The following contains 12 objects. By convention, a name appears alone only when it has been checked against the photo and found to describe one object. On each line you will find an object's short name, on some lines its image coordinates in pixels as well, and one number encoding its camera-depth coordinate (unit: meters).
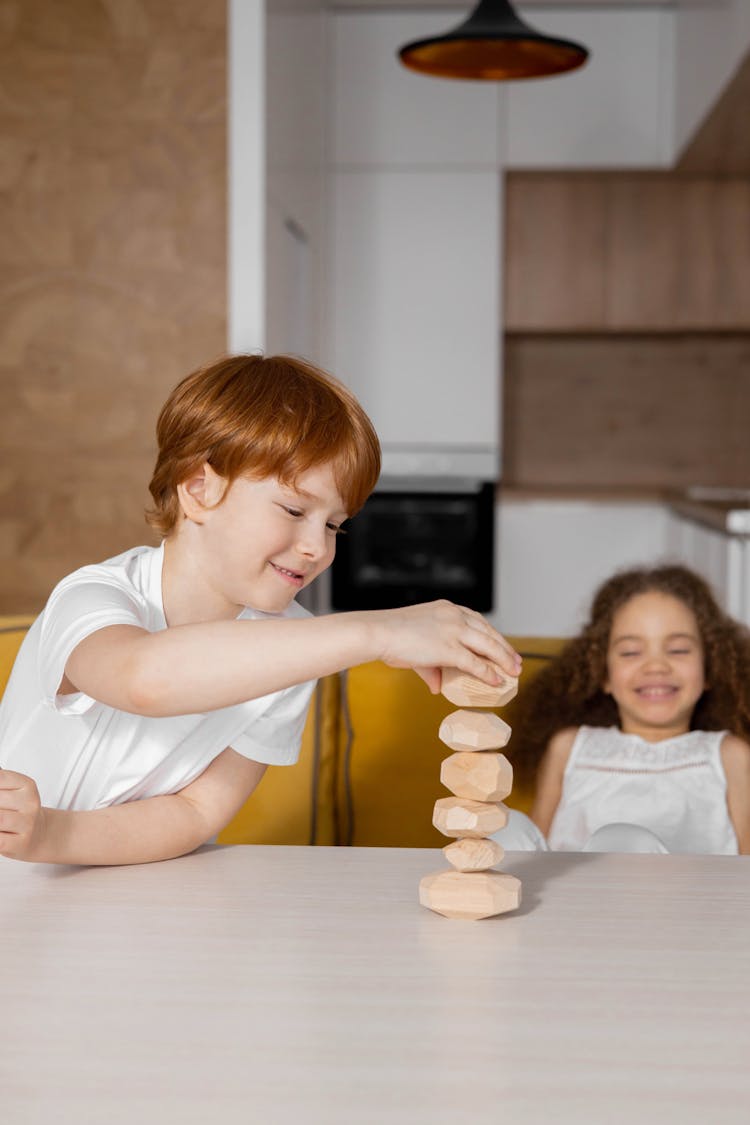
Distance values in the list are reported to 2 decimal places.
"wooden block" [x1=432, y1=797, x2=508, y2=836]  0.77
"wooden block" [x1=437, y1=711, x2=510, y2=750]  0.77
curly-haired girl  1.50
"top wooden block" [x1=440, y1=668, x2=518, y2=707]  0.76
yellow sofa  1.53
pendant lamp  2.49
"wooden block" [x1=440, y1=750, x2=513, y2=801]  0.77
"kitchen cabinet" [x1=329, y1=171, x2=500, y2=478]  4.35
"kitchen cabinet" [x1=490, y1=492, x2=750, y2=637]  4.28
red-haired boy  0.77
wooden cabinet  4.45
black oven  4.25
